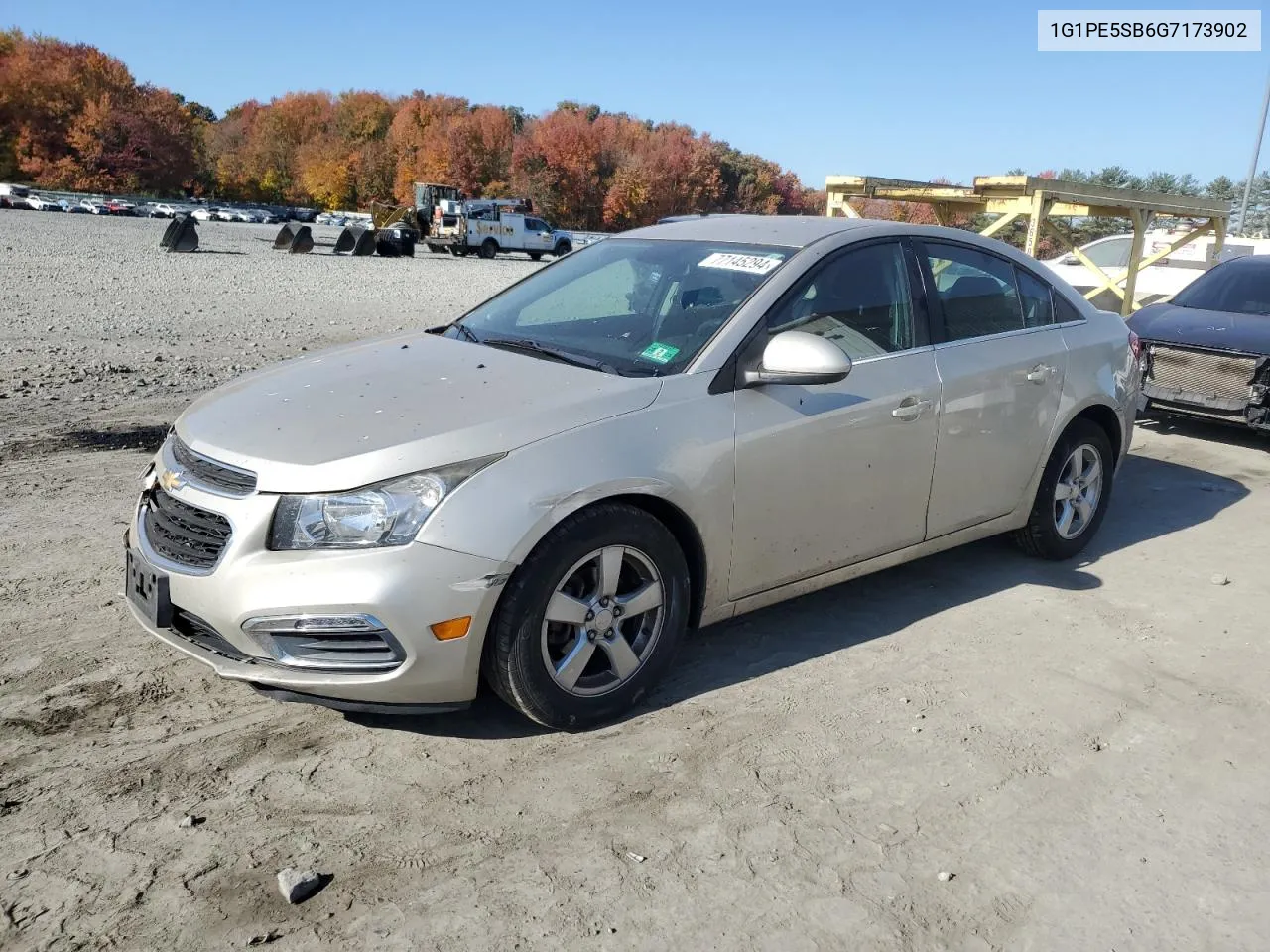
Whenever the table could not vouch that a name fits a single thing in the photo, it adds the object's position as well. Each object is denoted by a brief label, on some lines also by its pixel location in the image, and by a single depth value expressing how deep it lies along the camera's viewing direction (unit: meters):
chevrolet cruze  3.19
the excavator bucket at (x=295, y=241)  32.34
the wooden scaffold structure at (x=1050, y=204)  12.29
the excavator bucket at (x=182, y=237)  28.33
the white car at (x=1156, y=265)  15.51
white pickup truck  41.69
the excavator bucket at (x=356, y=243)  33.78
